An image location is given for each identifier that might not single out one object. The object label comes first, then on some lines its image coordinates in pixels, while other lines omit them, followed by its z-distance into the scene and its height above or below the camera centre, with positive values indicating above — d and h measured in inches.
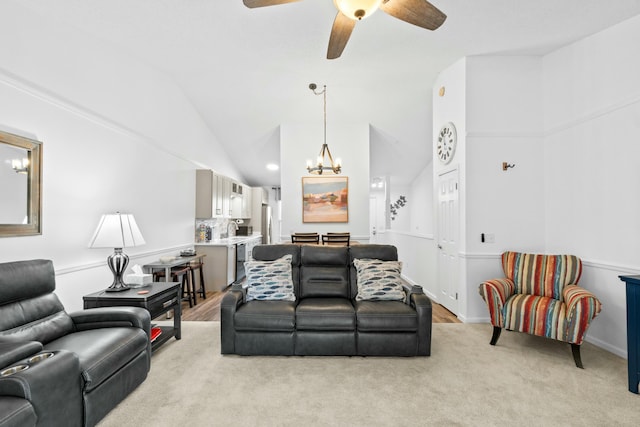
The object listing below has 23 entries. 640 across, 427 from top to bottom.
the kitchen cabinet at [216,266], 211.3 -33.1
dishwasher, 232.8 -32.7
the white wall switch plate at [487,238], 150.2 -10.2
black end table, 107.7 -29.4
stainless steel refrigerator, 346.7 -8.8
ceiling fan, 70.0 +52.2
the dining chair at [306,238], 207.8 -14.0
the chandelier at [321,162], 195.9 +34.8
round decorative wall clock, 161.3 +39.9
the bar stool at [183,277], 167.3 -33.7
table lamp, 111.8 -7.8
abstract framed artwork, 247.9 +14.0
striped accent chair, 102.0 -30.2
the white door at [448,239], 160.2 -12.0
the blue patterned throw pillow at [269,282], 121.3 -25.3
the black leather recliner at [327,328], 107.9 -38.3
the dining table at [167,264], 157.1 -24.4
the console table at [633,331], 87.5 -32.1
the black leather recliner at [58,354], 57.2 -31.6
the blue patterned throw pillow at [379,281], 120.0 -24.9
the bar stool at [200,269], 187.2 -31.6
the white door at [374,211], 451.5 +8.3
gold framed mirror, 90.7 +9.7
